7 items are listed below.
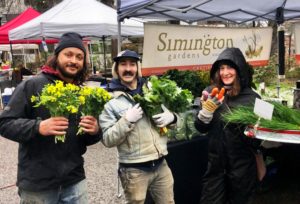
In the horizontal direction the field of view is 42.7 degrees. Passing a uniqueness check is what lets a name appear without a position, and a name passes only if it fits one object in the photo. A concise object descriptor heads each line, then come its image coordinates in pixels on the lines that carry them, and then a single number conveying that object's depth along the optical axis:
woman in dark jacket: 2.92
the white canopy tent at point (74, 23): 8.66
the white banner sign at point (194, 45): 4.12
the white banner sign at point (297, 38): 4.99
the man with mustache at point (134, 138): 2.89
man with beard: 2.17
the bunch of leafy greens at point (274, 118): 2.46
